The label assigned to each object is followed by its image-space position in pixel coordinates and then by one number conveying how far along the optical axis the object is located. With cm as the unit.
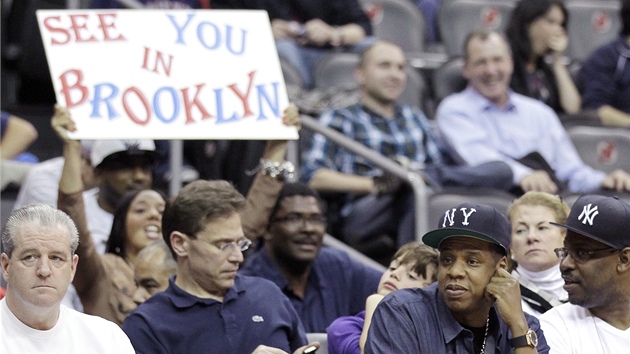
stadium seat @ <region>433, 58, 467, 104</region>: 1803
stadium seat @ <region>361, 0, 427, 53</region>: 2003
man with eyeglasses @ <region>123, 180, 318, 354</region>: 981
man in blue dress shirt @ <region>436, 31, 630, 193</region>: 1625
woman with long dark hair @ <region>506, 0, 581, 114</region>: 1822
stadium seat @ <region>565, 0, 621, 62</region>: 2128
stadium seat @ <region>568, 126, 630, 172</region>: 1741
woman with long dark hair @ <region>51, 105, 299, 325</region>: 1112
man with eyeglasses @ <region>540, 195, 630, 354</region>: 958
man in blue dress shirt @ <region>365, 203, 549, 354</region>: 896
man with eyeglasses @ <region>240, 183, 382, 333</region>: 1251
